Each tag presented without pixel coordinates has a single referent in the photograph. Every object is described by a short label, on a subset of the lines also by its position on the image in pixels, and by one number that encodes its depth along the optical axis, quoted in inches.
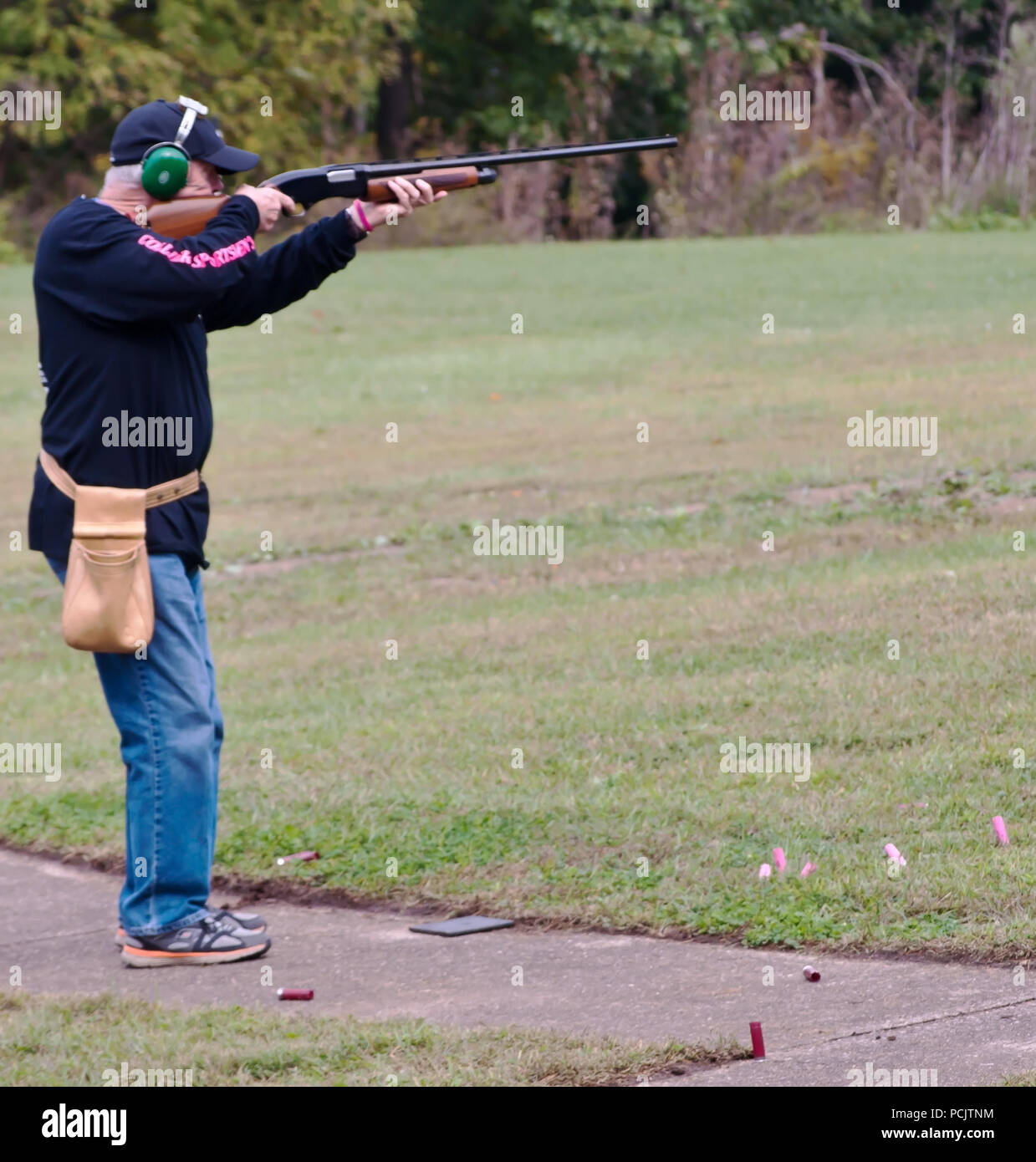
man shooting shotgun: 416.8
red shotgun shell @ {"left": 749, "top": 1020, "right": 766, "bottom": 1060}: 343.3
